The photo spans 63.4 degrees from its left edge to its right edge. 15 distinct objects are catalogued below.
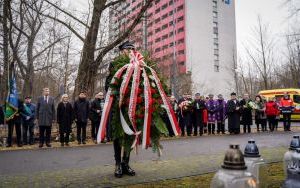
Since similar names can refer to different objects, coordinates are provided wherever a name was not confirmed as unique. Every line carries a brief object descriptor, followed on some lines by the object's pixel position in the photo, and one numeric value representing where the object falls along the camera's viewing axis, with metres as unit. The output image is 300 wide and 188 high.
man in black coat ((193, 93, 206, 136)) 11.79
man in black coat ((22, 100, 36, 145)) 9.63
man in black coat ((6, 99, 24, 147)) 9.40
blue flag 9.51
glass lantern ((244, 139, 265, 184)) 2.80
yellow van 18.57
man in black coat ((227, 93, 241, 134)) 12.06
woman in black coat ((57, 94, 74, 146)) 9.34
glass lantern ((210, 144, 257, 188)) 2.02
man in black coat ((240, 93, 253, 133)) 12.50
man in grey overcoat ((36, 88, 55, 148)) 9.11
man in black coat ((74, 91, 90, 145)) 9.56
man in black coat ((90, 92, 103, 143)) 9.98
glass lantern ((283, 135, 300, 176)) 2.98
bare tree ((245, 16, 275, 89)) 27.52
